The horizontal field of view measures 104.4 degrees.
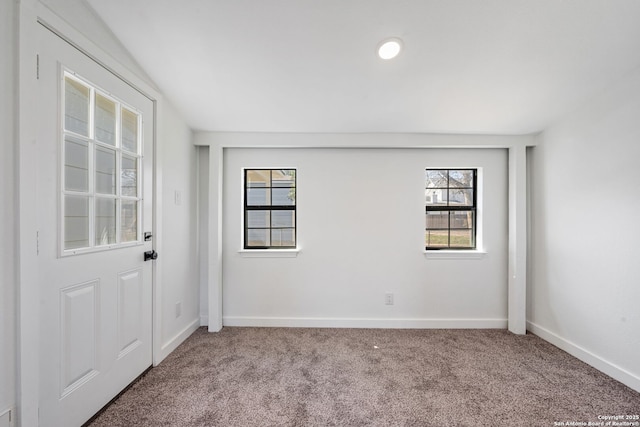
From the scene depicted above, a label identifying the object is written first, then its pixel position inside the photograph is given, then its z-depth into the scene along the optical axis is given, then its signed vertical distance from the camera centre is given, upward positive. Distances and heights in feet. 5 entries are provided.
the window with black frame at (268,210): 9.37 +0.11
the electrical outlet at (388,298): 8.87 -3.03
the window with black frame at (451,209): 9.27 +0.17
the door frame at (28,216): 3.67 -0.06
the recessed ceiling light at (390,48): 5.29 +3.62
